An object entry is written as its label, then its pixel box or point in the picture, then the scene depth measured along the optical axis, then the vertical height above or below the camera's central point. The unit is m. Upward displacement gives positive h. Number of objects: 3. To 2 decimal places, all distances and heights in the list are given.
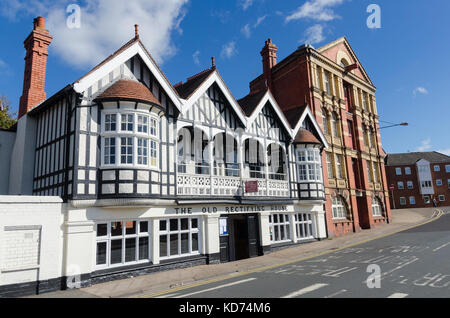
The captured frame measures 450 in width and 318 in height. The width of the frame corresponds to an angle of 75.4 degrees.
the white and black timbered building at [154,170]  10.74 +1.84
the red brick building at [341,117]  23.16 +7.62
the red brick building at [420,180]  56.66 +3.92
